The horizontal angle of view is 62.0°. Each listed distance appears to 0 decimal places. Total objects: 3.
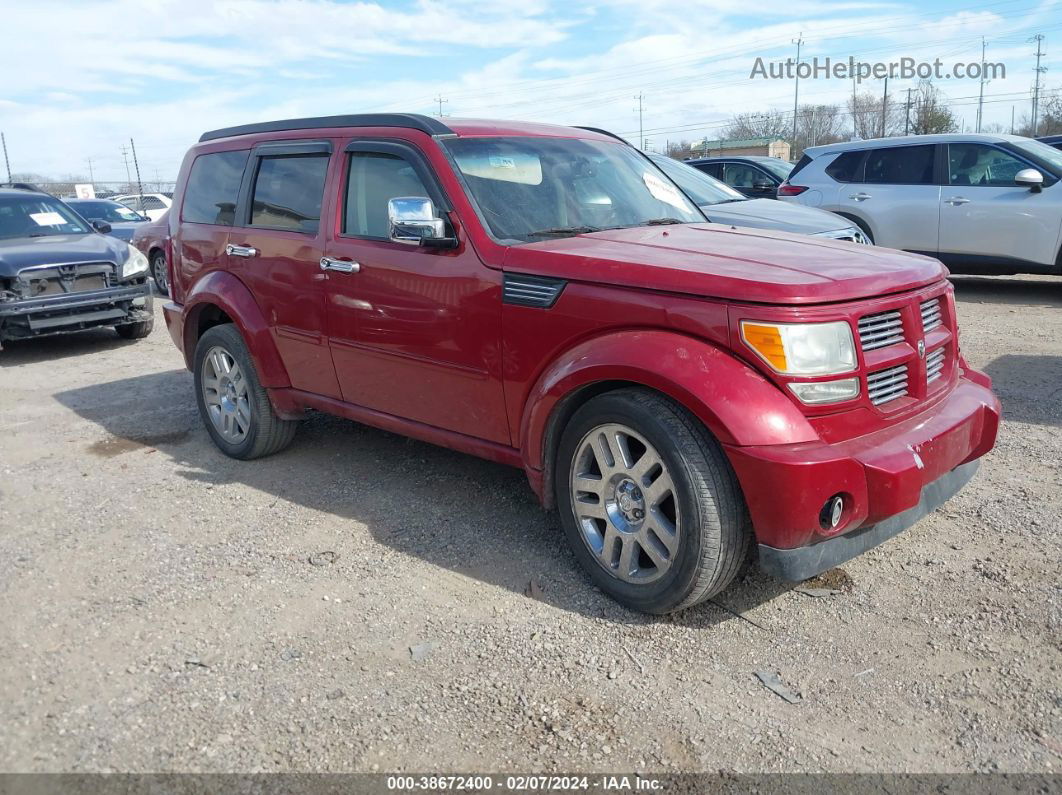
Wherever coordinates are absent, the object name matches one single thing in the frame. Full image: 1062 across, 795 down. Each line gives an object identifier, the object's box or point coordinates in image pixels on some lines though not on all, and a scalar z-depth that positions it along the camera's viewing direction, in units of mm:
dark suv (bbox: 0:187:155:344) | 8773
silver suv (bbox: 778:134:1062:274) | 9570
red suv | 3047
